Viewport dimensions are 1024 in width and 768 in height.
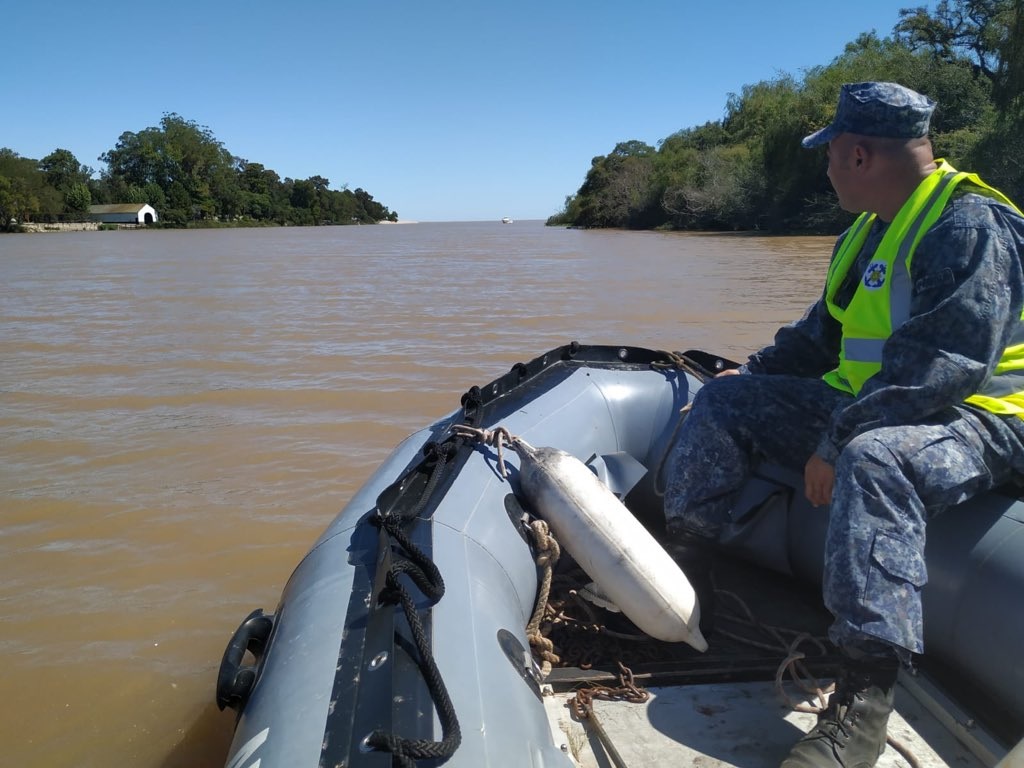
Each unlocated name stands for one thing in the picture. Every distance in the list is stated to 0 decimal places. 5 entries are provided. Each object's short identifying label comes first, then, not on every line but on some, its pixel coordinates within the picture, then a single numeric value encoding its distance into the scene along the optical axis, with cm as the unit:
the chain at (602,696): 174
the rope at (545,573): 196
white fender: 184
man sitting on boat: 154
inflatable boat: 124
